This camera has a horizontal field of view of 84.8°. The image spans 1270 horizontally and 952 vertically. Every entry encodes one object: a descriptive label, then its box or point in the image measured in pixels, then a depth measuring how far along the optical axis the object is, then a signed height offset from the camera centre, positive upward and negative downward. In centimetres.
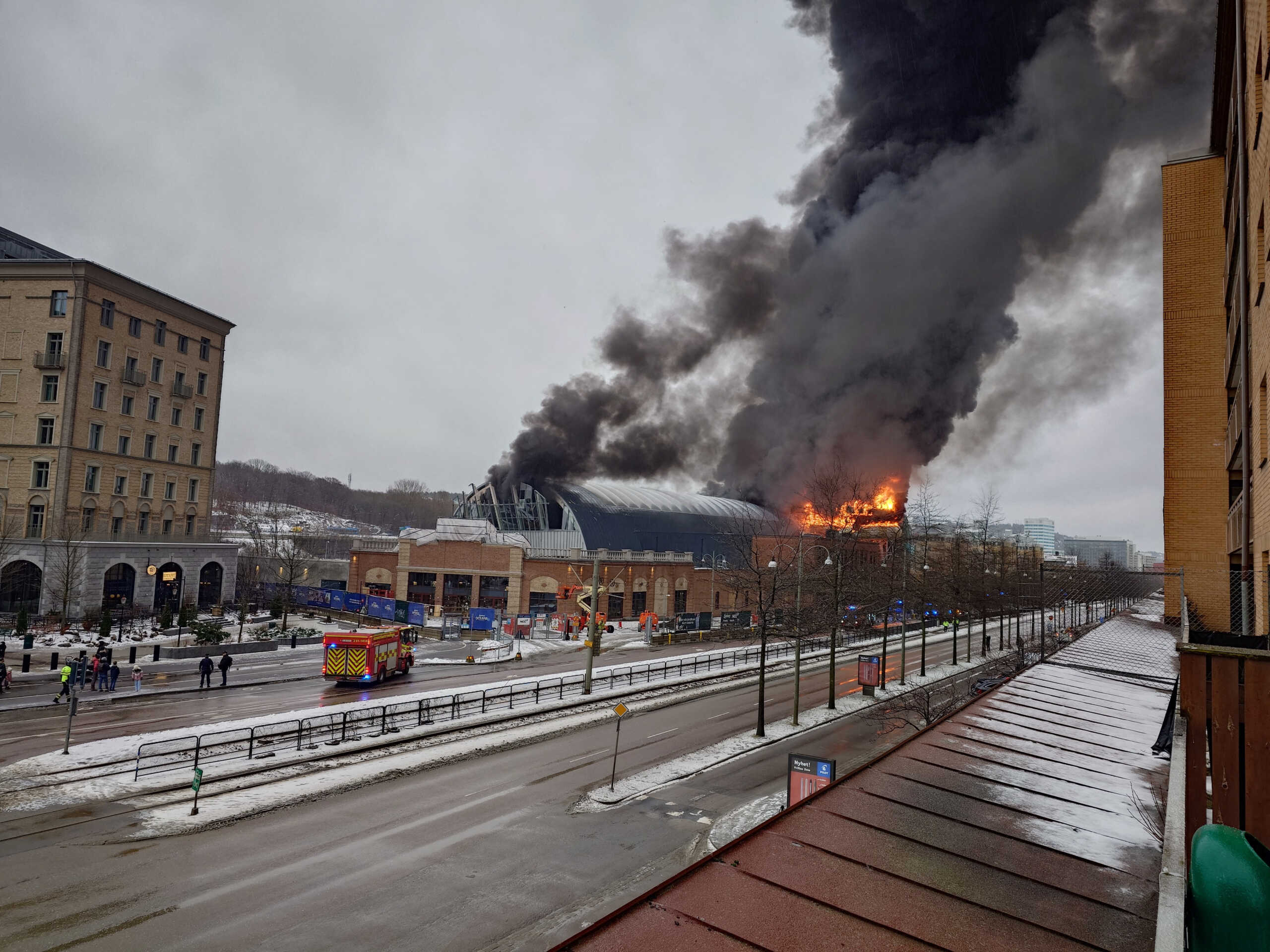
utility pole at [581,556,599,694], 2695 -393
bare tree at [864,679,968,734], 2109 -576
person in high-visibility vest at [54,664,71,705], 2284 -586
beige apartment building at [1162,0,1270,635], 1568 +513
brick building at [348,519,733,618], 5506 -339
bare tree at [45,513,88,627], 4075 -299
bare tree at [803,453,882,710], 2795 +28
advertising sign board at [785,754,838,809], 1362 -462
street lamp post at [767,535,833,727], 2361 -395
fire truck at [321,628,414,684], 2895 -557
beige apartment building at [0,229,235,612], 4269 +466
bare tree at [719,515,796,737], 2438 -155
